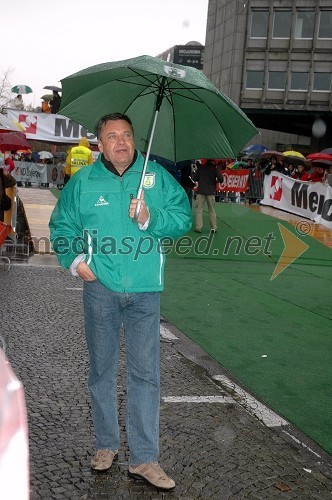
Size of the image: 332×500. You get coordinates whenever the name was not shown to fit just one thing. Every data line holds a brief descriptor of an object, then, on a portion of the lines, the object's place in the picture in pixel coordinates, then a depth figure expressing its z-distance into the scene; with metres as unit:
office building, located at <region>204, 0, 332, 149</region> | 62.00
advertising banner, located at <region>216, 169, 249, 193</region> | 25.91
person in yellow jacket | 14.23
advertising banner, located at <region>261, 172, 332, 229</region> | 16.67
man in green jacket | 3.41
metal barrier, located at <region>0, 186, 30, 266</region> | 11.13
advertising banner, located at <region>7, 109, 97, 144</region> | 20.92
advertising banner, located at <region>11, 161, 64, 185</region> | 30.23
